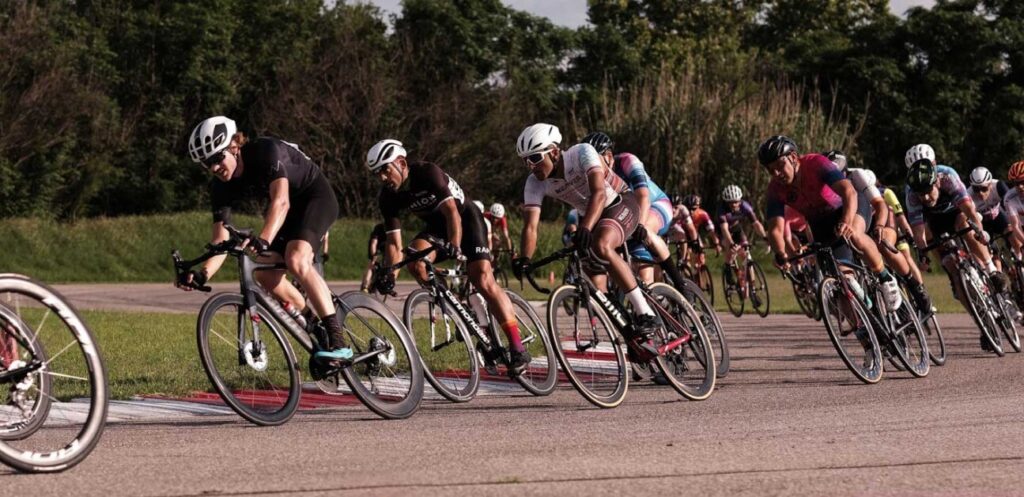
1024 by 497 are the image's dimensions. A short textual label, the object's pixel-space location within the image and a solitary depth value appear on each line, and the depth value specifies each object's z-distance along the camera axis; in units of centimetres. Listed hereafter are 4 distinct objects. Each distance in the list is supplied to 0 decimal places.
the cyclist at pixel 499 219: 2961
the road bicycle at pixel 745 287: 2148
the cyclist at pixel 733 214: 2294
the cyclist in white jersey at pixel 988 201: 1584
